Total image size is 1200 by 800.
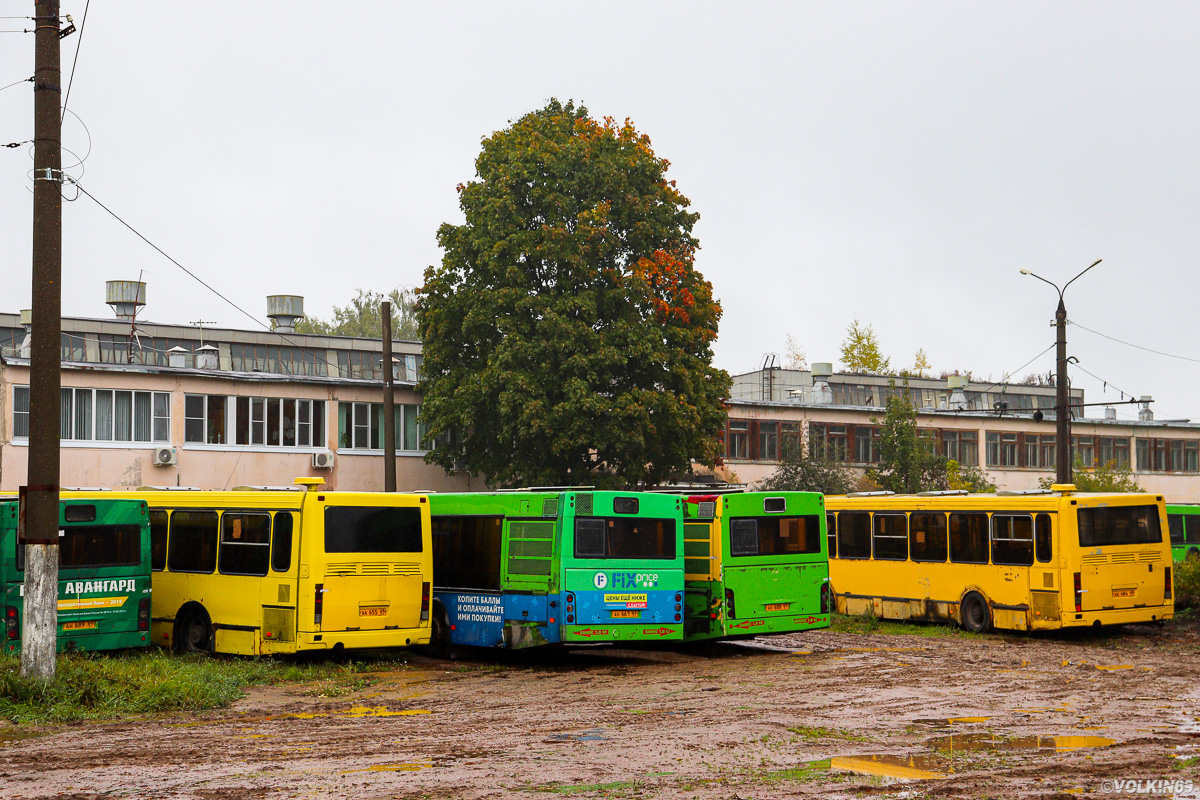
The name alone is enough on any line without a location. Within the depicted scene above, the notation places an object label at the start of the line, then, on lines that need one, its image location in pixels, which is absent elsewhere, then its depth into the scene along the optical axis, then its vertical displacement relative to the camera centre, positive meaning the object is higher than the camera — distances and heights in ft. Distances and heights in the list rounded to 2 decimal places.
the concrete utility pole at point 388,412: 116.78 +7.48
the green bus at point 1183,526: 132.77 -3.63
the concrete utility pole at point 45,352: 52.47 +5.90
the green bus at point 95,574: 62.85 -3.60
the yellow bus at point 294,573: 64.90 -3.77
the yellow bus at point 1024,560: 77.97 -4.25
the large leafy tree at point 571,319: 124.47 +17.25
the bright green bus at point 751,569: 72.08 -4.12
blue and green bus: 66.59 -3.86
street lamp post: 98.48 +5.80
